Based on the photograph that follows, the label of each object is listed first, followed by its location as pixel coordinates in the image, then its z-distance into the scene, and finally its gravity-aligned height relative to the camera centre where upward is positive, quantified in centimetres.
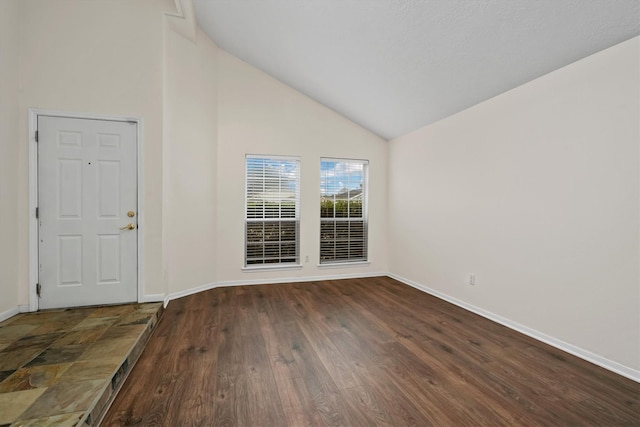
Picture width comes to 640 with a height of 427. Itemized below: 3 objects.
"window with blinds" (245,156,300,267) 446 +0
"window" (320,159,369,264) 484 +3
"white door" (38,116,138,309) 289 -2
